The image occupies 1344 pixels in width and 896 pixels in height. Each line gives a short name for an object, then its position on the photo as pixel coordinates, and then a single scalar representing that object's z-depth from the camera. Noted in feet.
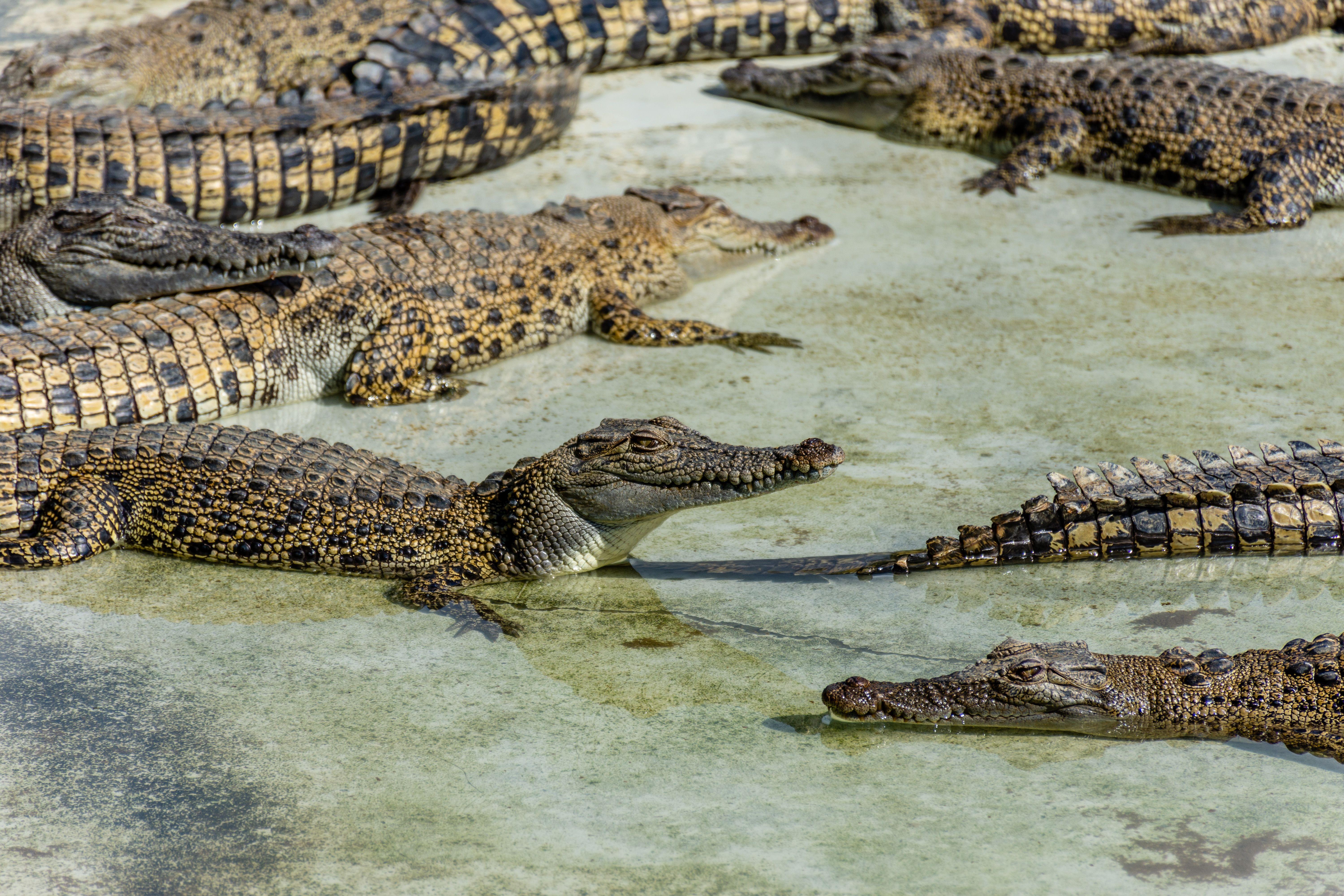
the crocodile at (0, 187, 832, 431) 33.06
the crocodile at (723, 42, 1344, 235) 47.21
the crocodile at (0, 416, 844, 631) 27.37
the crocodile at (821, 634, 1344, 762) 22.48
